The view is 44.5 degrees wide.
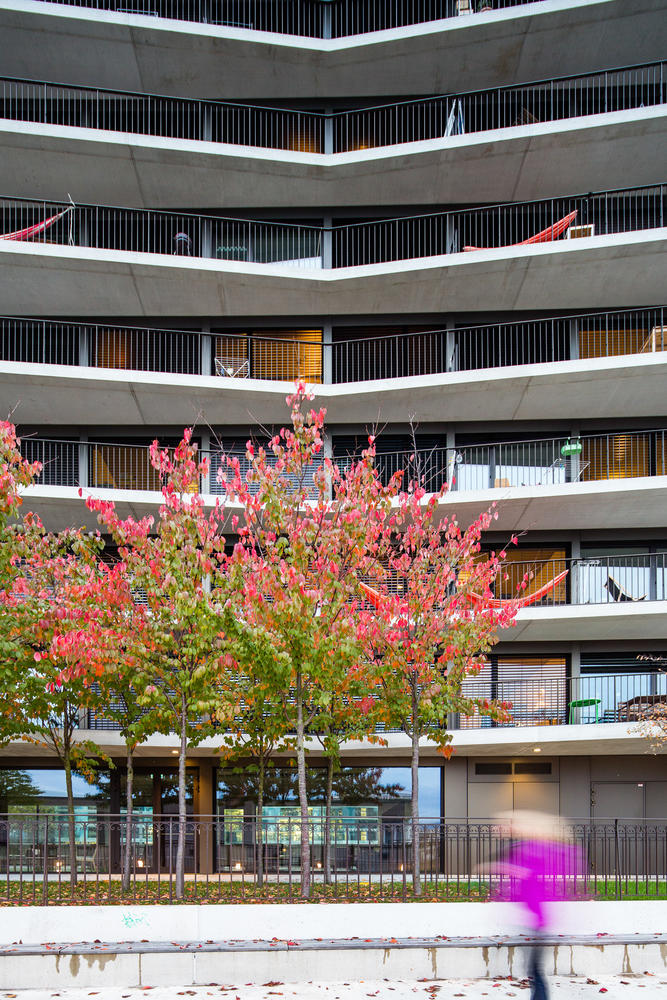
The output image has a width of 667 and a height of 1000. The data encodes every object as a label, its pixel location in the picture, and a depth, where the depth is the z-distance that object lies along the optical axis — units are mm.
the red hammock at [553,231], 21250
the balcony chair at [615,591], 22281
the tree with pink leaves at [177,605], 13047
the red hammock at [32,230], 21453
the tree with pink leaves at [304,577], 12602
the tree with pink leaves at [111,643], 13109
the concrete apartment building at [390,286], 21656
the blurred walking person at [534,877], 6664
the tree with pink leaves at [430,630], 14070
